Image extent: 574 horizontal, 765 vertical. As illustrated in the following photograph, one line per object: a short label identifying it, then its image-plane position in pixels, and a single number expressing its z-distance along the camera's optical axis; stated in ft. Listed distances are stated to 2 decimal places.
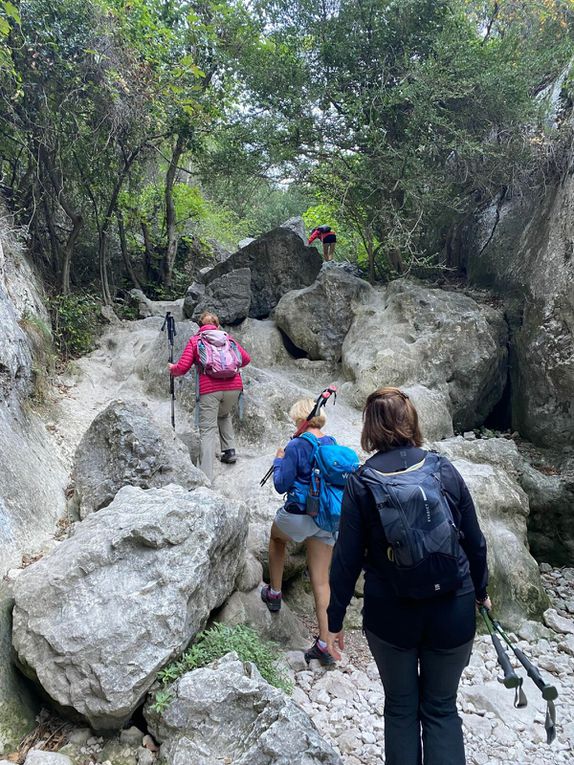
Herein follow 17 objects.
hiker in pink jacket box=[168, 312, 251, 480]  23.11
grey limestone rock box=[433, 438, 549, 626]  21.15
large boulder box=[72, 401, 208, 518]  19.36
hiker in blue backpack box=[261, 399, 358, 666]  14.93
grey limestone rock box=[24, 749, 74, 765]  10.46
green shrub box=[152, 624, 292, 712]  12.53
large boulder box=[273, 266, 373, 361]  38.83
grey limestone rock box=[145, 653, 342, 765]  10.42
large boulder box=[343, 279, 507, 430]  34.19
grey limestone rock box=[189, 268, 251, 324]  39.58
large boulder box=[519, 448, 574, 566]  27.81
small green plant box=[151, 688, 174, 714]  11.66
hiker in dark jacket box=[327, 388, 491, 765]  8.71
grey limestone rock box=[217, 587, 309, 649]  16.16
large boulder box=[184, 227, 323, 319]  44.27
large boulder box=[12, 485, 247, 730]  11.72
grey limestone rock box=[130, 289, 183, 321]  44.78
